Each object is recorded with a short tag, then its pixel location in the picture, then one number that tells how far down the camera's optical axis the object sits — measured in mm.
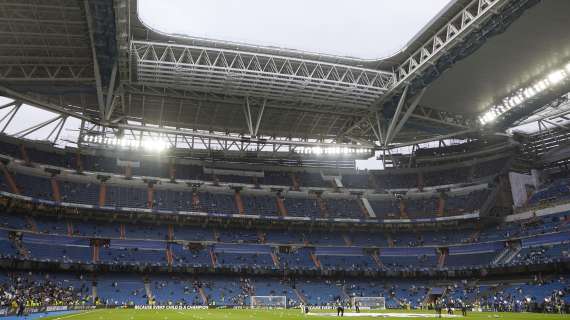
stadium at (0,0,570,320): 45219
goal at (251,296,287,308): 59241
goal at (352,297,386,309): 60250
